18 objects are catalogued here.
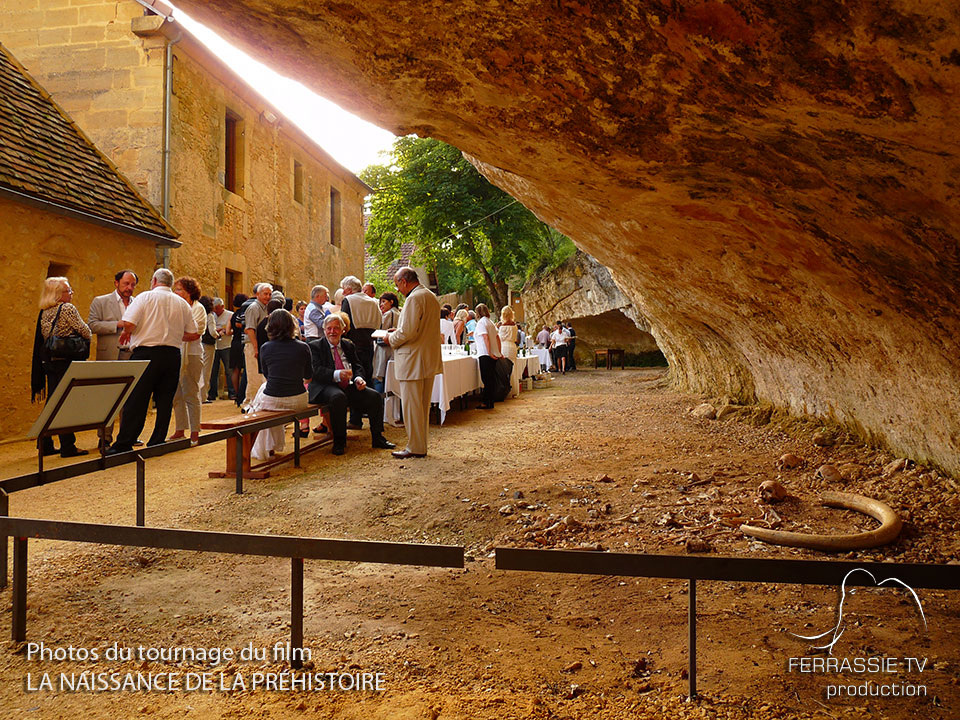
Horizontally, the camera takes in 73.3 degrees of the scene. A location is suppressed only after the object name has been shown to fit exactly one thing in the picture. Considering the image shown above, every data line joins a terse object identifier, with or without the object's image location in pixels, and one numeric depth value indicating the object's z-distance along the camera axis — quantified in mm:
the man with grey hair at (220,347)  10523
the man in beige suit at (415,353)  6055
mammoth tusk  3420
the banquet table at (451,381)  8047
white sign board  3416
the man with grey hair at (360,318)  7734
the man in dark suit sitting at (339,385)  6430
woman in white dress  11930
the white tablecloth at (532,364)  15556
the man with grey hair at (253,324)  8291
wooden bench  5000
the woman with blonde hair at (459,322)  12816
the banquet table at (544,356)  20553
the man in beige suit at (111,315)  6504
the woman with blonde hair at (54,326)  5805
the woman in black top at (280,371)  5727
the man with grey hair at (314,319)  7457
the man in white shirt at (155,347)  5715
